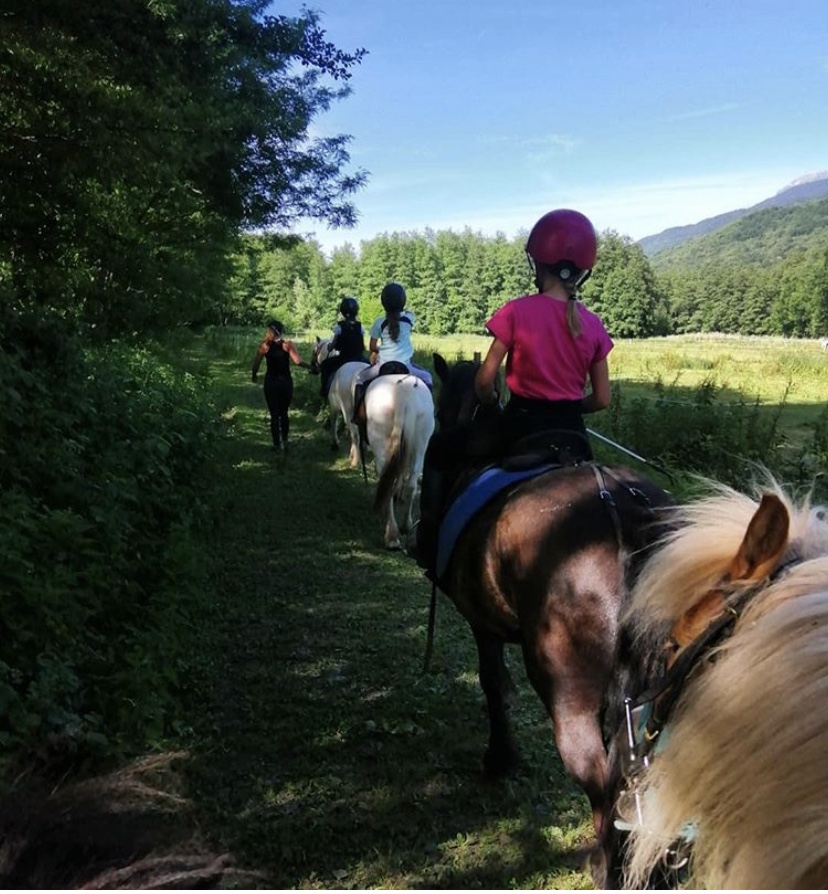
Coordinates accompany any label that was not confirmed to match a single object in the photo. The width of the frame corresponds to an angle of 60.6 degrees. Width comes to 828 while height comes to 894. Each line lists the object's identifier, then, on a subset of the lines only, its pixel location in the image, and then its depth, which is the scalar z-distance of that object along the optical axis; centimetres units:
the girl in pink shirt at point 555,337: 308
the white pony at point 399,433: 747
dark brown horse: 226
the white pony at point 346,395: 1061
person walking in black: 1119
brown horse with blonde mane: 93
